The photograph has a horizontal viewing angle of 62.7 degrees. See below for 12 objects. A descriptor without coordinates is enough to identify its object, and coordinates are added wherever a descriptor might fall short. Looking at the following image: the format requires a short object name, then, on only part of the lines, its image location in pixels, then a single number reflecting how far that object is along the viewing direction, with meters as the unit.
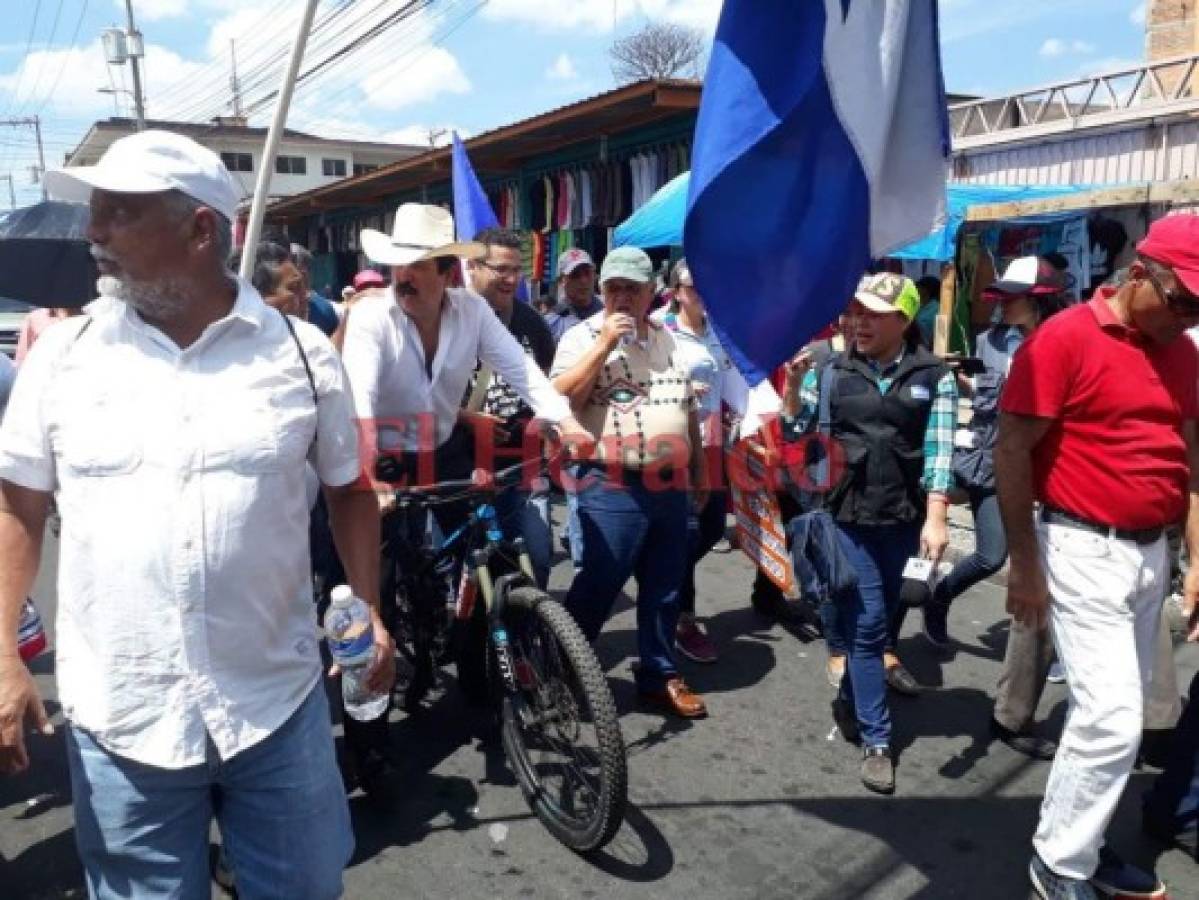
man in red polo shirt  2.61
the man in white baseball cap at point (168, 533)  1.78
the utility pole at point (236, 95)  27.19
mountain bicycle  3.07
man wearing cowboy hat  3.42
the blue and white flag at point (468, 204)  6.48
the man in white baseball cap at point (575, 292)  6.15
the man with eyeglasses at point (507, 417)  3.89
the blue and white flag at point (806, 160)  2.32
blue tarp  7.86
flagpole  3.11
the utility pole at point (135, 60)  28.06
